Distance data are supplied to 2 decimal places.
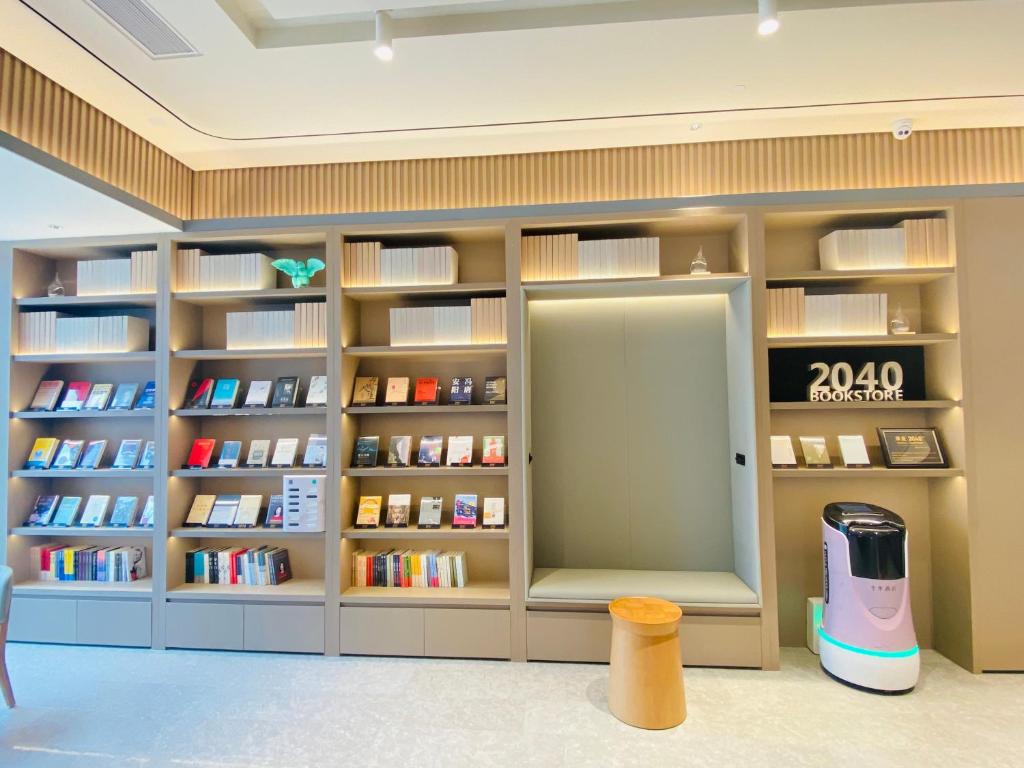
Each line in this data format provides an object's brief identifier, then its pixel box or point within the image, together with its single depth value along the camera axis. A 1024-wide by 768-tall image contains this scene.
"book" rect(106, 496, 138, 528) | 3.77
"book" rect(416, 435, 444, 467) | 3.59
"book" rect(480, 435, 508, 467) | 3.52
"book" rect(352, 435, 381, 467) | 3.63
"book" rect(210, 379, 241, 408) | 3.74
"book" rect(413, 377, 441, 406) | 3.64
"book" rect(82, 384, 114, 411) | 3.79
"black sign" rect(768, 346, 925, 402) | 3.40
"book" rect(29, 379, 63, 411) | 3.83
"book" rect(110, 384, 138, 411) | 3.79
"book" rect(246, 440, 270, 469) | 3.73
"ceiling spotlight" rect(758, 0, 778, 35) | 2.17
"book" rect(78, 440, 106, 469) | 3.81
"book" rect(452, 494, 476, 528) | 3.57
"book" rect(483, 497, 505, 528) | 3.49
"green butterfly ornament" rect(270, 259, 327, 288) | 3.62
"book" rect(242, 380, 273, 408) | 3.72
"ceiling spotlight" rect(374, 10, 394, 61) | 2.36
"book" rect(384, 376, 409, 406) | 3.66
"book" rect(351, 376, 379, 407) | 3.68
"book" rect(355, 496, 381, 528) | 3.60
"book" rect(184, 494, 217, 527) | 3.75
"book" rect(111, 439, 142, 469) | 3.78
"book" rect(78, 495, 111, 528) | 3.77
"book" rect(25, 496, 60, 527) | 3.78
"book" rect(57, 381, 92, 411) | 3.81
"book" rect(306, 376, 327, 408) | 3.69
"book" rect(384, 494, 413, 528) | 3.61
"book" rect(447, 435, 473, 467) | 3.58
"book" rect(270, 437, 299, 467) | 3.70
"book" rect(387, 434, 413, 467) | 3.60
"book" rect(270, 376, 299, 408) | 3.73
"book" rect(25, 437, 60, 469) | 3.79
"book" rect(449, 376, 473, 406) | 3.63
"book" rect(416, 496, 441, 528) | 3.59
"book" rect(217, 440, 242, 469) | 3.75
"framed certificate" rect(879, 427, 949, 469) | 3.28
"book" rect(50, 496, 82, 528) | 3.78
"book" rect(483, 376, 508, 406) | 3.61
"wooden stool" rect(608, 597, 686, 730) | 2.61
